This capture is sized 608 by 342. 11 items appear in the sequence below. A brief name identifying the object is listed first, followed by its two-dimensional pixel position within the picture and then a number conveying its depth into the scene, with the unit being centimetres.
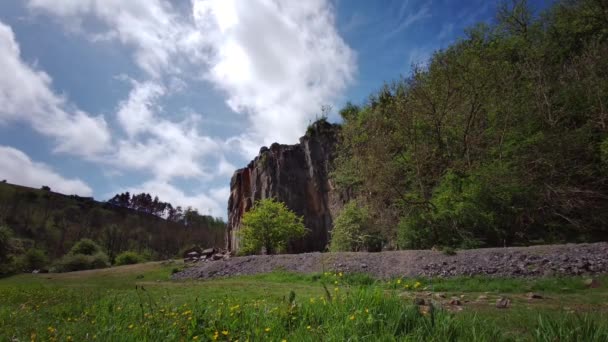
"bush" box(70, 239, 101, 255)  3196
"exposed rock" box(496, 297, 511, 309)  570
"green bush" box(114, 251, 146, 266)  3209
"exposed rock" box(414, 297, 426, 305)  491
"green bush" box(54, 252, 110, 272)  2750
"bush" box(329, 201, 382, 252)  2243
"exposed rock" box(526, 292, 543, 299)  694
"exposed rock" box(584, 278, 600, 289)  830
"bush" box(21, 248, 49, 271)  2922
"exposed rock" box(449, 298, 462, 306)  590
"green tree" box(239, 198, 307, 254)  2455
